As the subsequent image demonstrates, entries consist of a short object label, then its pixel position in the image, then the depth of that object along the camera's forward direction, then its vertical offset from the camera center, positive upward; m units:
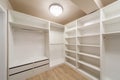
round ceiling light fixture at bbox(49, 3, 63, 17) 1.56 +1.05
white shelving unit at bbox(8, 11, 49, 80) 1.40 -0.26
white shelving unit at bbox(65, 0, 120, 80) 1.19 -0.12
